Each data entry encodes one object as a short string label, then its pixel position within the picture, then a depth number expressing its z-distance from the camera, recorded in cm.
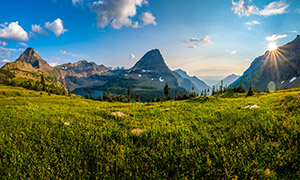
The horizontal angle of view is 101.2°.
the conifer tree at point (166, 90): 10044
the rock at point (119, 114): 1536
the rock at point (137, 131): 1030
